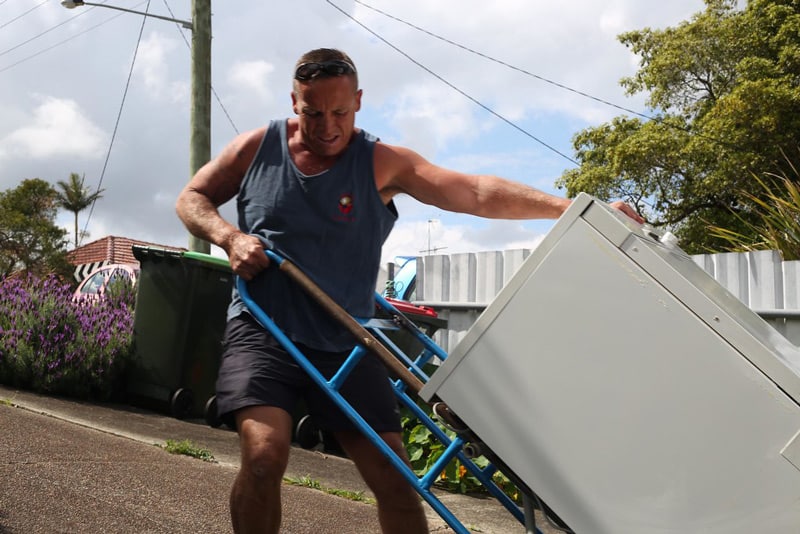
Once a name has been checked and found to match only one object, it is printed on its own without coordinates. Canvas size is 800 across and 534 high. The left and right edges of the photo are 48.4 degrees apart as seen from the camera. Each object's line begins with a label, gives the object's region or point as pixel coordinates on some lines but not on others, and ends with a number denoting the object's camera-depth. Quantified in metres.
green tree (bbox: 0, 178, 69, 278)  41.16
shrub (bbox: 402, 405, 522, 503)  5.46
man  2.74
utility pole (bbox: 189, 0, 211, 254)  10.65
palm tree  61.81
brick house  35.53
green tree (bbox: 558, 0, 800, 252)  22.88
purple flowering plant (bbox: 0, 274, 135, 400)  6.86
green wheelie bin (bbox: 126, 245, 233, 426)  6.76
